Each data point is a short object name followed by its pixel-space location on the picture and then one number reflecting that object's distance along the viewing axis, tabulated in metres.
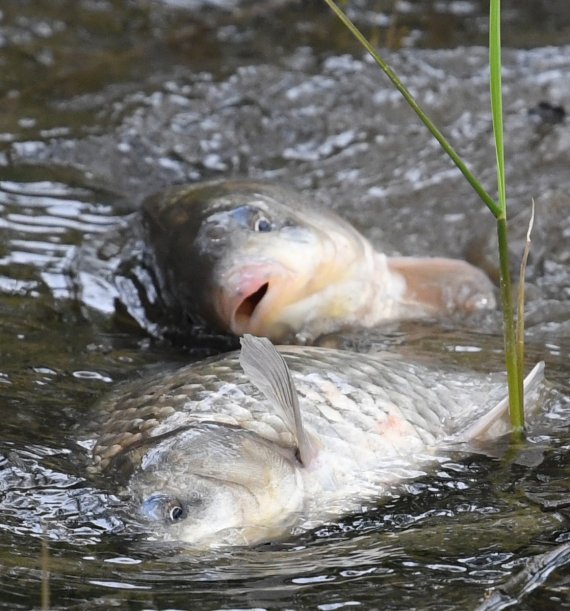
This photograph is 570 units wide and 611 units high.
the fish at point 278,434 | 5.58
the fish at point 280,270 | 8.16
